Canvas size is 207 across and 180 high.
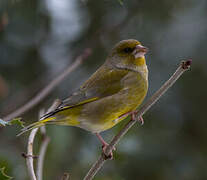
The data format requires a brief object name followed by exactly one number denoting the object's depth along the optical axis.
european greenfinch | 7.35
